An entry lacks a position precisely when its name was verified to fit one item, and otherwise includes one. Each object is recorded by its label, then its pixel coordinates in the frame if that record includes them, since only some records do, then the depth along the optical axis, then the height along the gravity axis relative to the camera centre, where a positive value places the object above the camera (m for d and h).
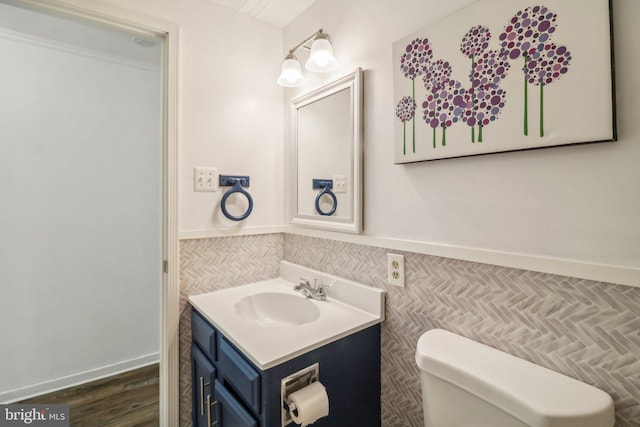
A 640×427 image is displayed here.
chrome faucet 1.37 -0.37
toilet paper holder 0.89 -0.53
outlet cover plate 1.11 -0.22
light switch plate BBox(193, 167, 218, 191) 1.46 +0.17
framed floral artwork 0.68 +0.36
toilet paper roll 0.85 -0.56
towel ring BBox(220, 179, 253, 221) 1.51 +0.06
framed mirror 1.27 +0.27
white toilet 0.63 -0.42
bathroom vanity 0.90 -0.49
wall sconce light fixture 1.30 +0.69
